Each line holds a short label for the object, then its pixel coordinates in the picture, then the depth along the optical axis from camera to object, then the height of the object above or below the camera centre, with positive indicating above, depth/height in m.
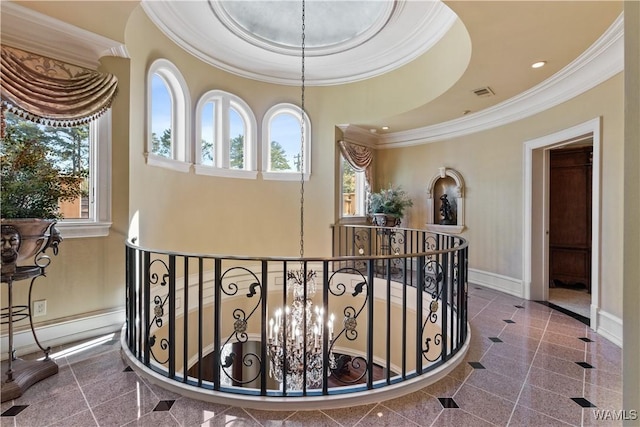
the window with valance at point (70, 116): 2.62 +0.85
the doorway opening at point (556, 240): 3.45 -0.38
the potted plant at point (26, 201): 2.14 +0.06
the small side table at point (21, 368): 2.12 -1.20
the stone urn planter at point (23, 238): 2.09 -0.21
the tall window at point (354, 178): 6.18 +0.73
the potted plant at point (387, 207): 6.14 +0.11
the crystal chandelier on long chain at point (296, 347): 3.28 -1.47
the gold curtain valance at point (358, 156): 6.05 +1.16
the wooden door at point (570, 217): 5.10 -0.05
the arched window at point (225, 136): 4.73 +1.23
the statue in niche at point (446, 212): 5.93 +0.02
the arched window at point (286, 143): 5.59 +1.27
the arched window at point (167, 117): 3.83 +1.27
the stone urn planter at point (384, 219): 6.11 -0.13
